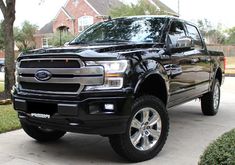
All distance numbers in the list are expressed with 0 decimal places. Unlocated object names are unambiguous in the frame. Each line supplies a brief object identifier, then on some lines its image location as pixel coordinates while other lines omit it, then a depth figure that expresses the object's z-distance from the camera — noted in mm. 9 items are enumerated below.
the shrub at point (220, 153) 3357
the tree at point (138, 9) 38688
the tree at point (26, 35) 55062
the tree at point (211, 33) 68912
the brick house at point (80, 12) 50375
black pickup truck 4578
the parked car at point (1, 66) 34438
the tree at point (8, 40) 10438
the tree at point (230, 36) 70875
